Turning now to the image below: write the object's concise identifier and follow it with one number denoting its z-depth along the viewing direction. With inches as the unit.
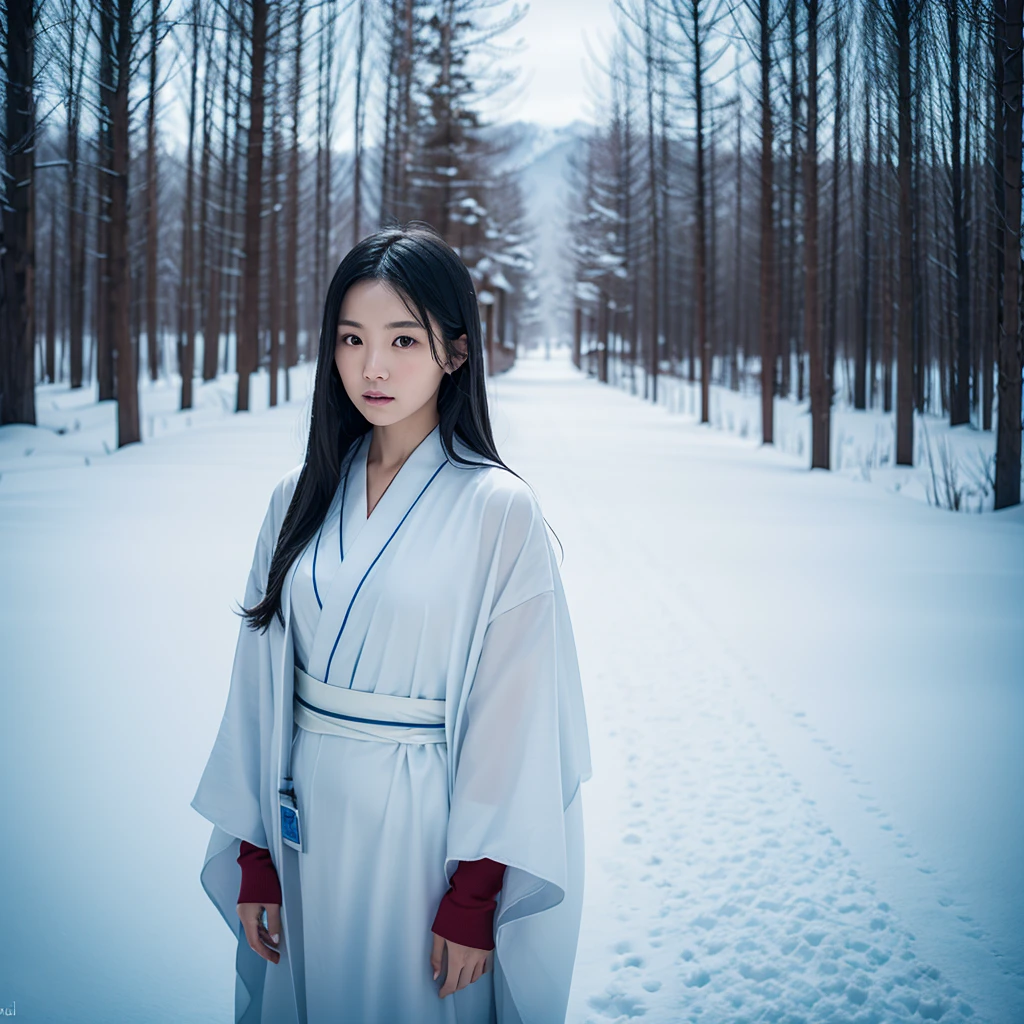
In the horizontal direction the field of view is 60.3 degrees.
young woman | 58.6
